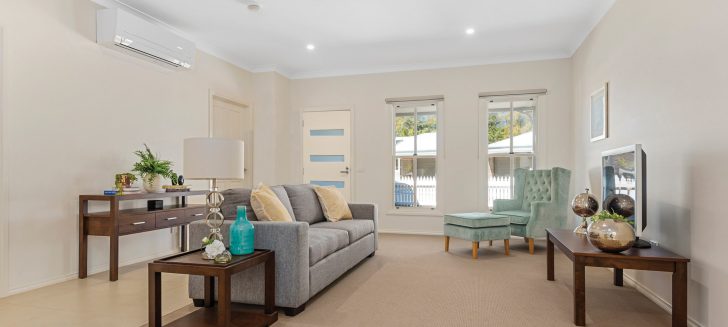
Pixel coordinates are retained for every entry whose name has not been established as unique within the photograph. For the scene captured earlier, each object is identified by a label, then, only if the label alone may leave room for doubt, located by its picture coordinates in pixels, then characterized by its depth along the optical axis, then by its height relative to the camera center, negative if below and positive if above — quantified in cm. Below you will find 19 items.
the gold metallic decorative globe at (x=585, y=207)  328 -31
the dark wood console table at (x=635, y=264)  236 -57
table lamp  239 +4
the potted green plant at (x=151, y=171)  401 -6
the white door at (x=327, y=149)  676 +27
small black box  409 -39
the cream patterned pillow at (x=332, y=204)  420 -39
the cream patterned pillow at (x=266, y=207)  308 -31
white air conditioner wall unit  390 +127
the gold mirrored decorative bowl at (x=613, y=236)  250 -41
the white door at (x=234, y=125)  575 +58
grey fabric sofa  270 -65
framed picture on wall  409 +55
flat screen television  272 -13
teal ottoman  441 -66
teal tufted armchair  470 -46
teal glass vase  250 -42
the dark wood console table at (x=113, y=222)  356 -51
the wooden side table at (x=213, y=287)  218 -70
